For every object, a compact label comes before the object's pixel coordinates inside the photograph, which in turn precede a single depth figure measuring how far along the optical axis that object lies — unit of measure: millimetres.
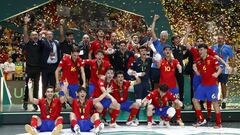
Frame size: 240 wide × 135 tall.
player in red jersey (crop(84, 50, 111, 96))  10125
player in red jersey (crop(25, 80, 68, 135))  8945
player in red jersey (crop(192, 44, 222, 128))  9742
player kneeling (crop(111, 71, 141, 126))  9953
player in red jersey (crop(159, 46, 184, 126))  10055
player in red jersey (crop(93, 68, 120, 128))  9688
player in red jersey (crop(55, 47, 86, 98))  10070
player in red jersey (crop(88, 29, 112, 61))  10708
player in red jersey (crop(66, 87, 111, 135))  8883
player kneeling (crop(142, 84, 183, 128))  9641
